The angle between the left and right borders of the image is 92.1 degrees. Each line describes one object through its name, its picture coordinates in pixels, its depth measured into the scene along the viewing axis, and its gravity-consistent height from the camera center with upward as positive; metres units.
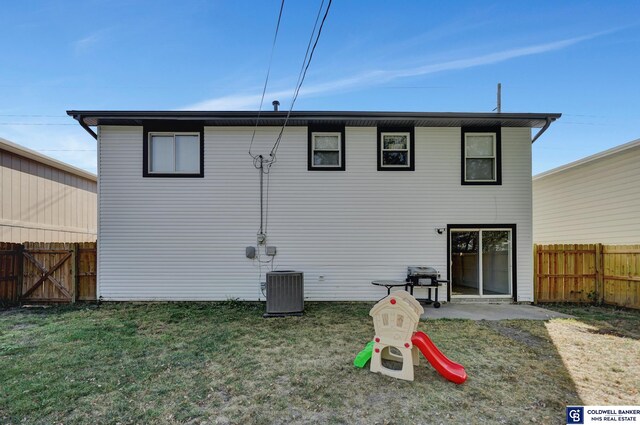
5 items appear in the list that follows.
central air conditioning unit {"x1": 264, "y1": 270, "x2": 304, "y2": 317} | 6.75 -1.78
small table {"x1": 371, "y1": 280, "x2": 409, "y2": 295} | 7.05 -1.61
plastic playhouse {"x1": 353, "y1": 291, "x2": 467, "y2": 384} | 3.63 -1.54
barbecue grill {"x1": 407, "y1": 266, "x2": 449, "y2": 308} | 7.55 -1.60
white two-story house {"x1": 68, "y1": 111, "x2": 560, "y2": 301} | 8.05 +0.26
